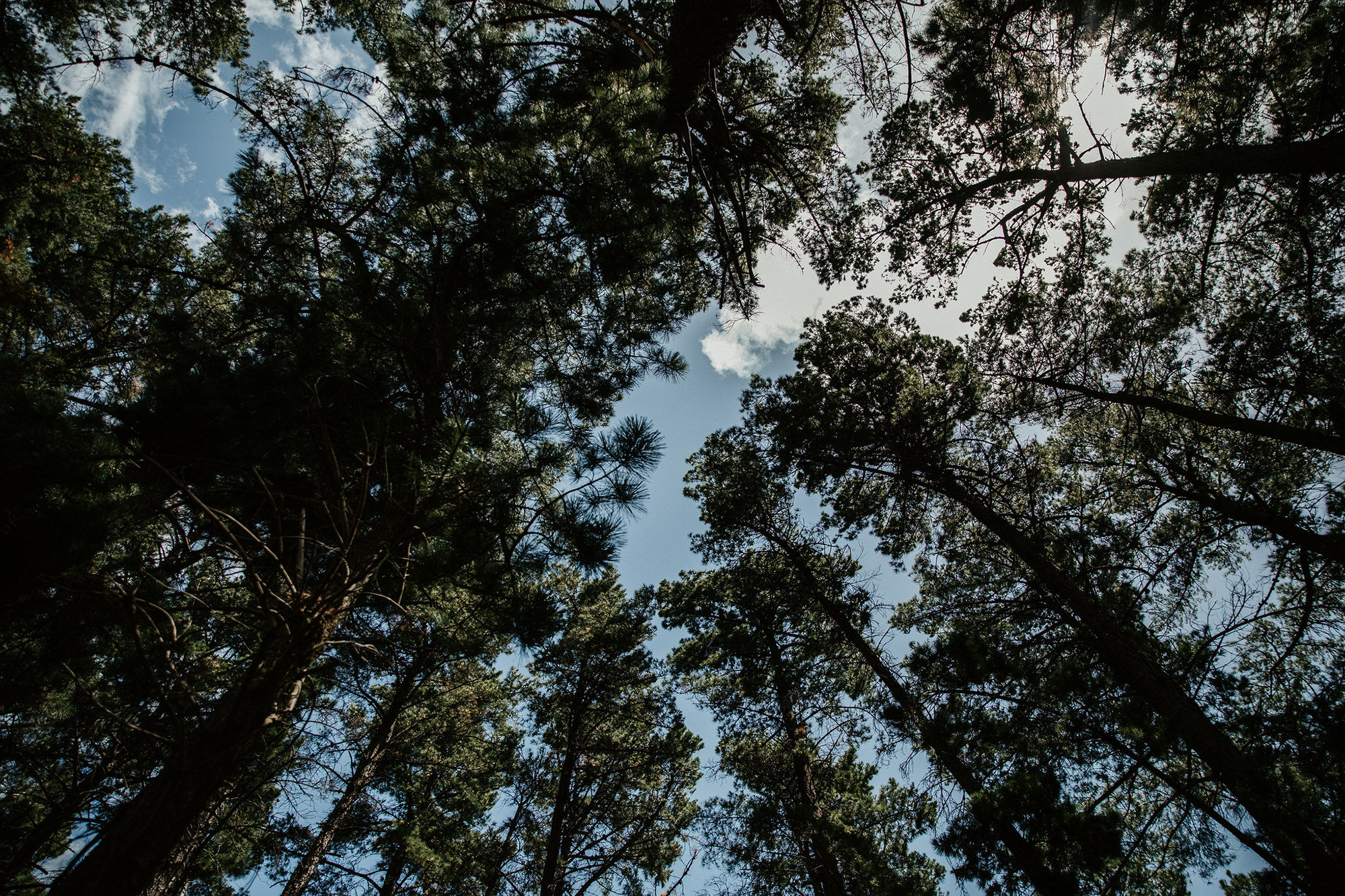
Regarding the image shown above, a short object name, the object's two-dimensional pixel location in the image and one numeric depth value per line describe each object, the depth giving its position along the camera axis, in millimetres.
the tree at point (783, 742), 6973
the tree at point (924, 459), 6543
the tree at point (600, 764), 7340
